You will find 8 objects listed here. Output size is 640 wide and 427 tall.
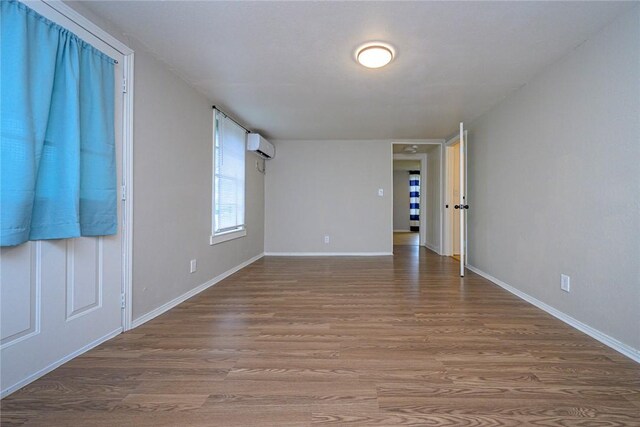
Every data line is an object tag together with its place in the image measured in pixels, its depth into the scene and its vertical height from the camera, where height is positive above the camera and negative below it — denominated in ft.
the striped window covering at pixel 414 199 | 36.11 +2.00
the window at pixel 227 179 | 10.95 +1.49
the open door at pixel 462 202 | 11.63 +0.54
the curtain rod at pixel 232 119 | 10.90 +4.10
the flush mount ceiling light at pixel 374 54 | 6.82 +4.03
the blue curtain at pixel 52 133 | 4.13 +1.35
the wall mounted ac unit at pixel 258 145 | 14.10 +3.55
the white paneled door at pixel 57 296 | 4.29 -1.48
